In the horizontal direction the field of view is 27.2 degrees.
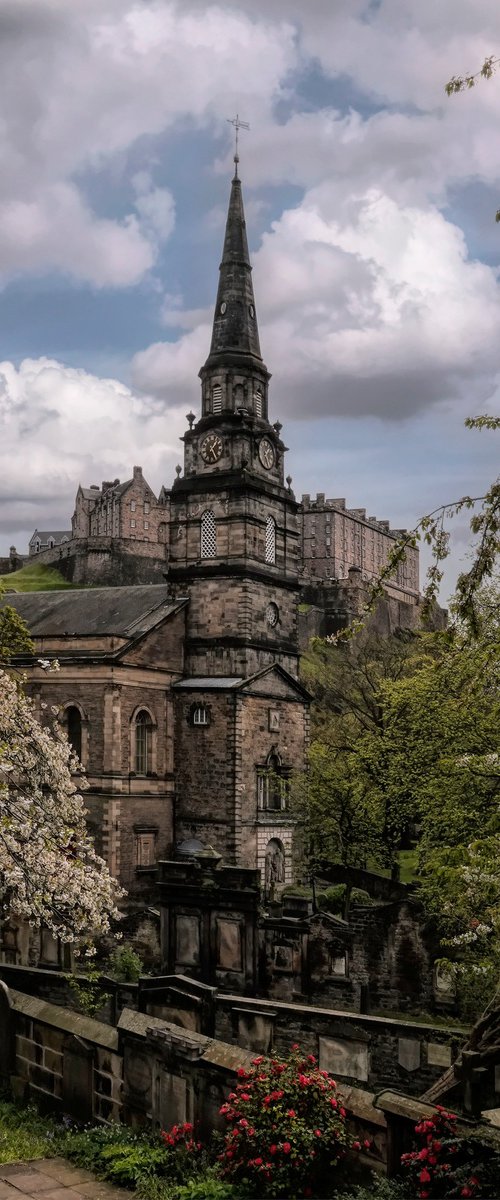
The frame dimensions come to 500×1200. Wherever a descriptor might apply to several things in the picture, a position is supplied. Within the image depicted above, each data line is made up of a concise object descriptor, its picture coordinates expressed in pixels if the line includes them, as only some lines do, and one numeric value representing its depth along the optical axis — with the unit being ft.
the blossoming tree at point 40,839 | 47.98
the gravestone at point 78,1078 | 42.09
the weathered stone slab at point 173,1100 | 38.34
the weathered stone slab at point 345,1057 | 46.16
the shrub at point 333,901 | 114.42
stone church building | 126.21
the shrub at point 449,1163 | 29.94
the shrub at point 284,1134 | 32.76
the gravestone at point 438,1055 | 46.44
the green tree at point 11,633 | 97.81
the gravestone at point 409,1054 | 48.29
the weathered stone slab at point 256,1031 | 48.57
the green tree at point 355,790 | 108.17
